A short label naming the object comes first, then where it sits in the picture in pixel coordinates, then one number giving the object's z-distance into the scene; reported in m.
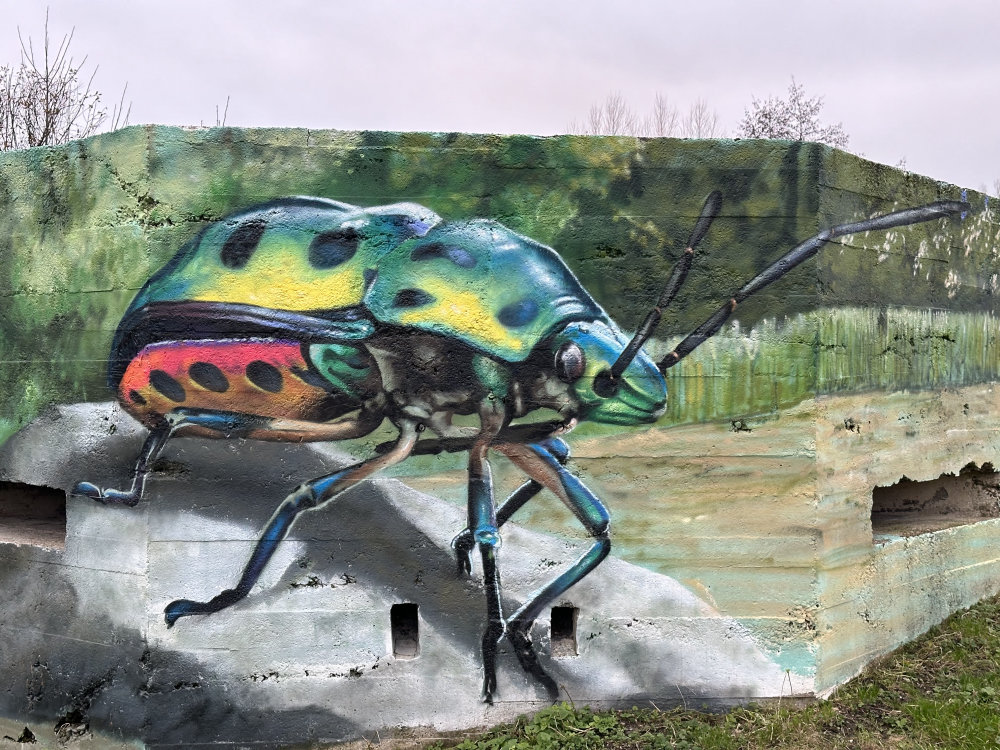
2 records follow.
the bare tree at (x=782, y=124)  13.97
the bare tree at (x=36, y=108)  9.30
